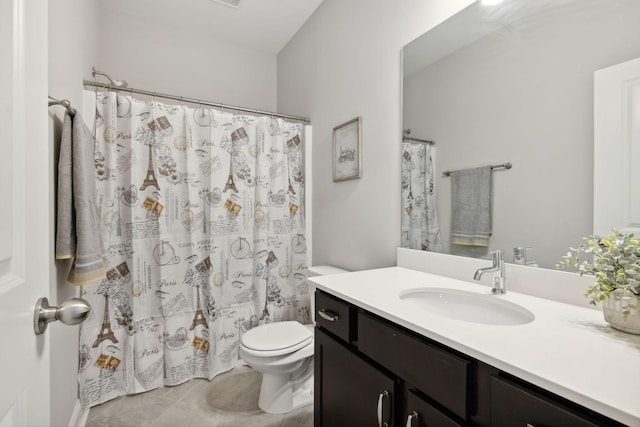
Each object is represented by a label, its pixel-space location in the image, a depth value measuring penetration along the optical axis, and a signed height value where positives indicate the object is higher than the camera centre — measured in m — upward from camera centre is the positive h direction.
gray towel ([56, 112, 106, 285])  1.17 +0.00
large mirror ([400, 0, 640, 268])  0.93 +0.37
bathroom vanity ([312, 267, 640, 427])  0.54 -0.35
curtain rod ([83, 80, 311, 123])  1.74 +0.74
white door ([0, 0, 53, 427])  0.42 +0.00
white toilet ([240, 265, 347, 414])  1.58 -0.81
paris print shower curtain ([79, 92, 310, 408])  1.77 -0.21
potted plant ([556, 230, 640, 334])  0.69 -0.16
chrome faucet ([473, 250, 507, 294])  1.06 -0.22
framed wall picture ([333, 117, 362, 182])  1.84 +0.40
